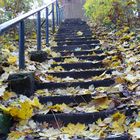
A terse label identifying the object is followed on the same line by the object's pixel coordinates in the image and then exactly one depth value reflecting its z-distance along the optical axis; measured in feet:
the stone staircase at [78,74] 5.44
